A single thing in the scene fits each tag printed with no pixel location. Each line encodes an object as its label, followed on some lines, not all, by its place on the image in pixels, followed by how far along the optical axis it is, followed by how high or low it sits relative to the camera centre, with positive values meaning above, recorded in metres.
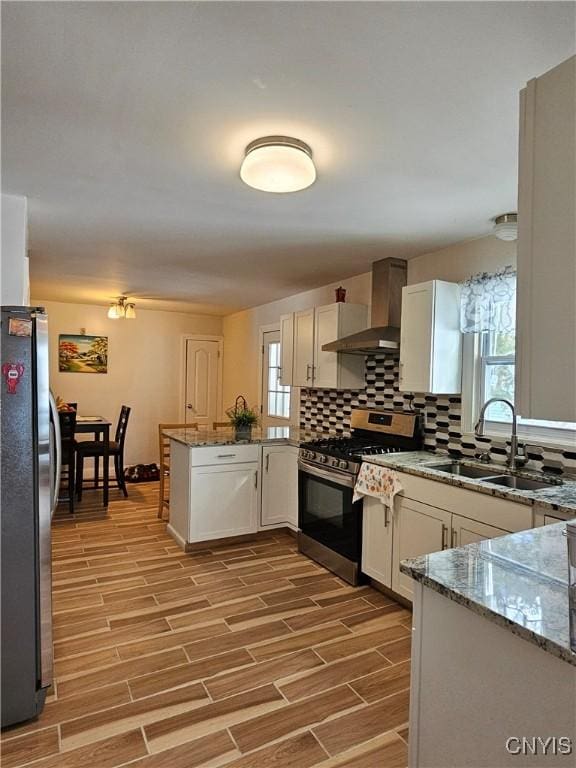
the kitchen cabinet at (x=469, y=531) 2.20 -0.73
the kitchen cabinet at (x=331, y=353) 3.92 +0.31
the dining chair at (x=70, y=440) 4.62 -0.65
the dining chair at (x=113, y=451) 4.89 -0.81
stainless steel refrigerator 1.81 -0.53
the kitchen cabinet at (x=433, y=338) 2.99 +0.30
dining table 4.83 -0.59
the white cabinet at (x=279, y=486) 3.97 -0.94
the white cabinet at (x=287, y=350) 4.50 +0.31
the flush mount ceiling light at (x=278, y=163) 1.82 +0.87
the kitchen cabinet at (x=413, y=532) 2.50 -0.86
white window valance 2.73 +0.51
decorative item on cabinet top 4.03 +0.78
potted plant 4.09 -0.37
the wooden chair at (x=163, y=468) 4.53 -0.91
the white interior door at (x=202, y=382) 6.96 -0.04
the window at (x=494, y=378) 2.78 +0.04
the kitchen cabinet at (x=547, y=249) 0.89 +0.28
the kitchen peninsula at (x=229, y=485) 3.65 -0.89
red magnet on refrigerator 1.81 +0.01
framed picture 6.09 +0.32
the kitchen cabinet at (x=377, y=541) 2.89 -1.04
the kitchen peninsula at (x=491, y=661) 0.94 -0.64
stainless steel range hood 3.47 +0.61
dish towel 2.80 -0.64
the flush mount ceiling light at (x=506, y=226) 2.61 +0.91
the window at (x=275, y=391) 5.37 -0.13
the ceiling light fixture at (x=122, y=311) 5.29 +0.77
